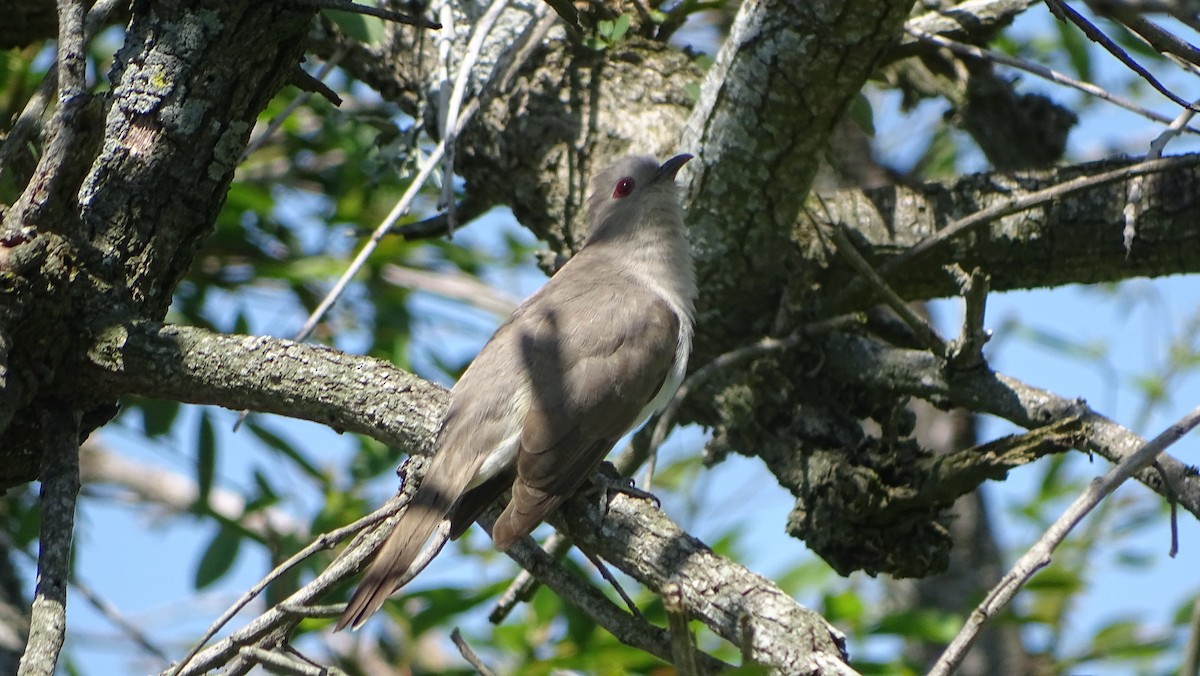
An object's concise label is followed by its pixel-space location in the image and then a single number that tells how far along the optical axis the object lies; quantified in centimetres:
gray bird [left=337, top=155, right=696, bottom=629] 669
